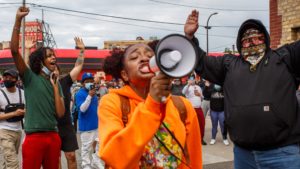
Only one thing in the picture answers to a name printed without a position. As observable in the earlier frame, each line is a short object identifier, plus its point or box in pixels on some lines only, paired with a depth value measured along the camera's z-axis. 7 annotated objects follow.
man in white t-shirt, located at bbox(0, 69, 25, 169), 5.22
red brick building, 7.96
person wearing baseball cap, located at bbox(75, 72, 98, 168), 6.78
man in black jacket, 3.09
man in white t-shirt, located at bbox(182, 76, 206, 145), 9.41
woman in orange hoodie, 1.85
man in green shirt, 4.24
